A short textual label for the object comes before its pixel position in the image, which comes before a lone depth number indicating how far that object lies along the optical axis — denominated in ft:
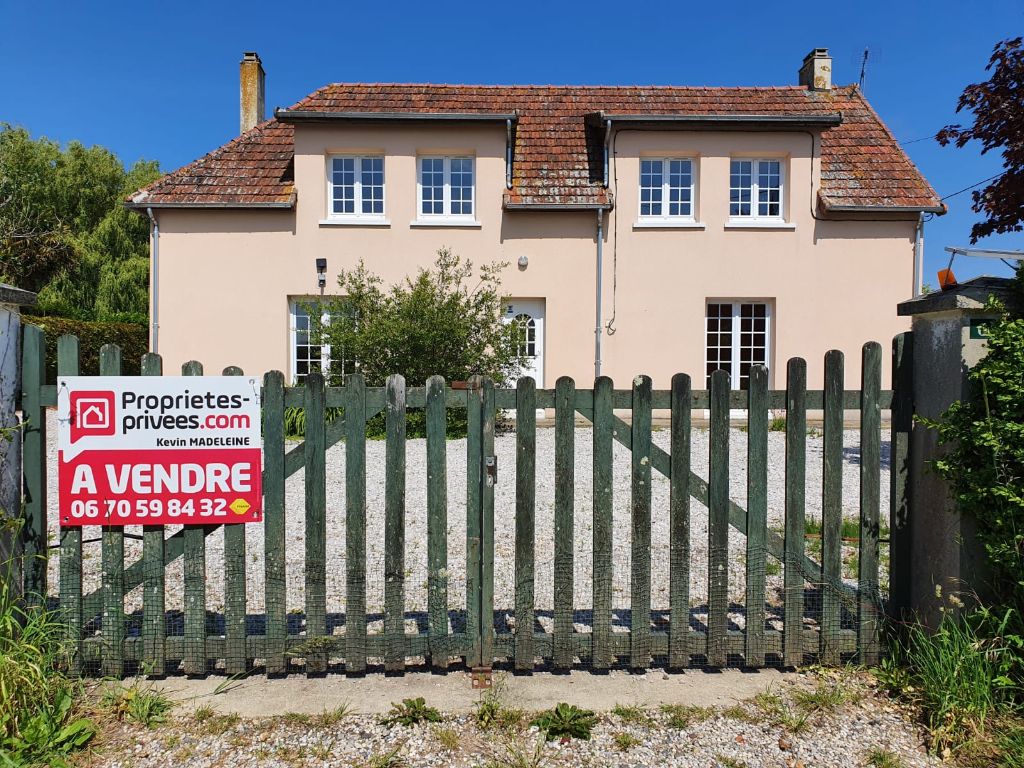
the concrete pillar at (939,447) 10.07
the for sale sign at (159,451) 10.18
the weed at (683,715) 9.52
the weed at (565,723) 9.23
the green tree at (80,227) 91.30
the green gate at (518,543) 10.37
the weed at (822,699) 9.95
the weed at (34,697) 8.52
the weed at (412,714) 9.43
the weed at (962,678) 9.29
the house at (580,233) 43.50
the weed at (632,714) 9.61
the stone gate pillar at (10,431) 9.93
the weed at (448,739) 8.93
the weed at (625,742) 9.00
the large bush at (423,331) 36.81
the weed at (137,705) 9.52
